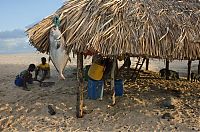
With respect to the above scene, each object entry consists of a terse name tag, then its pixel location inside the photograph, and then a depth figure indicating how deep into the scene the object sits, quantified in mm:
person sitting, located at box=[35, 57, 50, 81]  12586
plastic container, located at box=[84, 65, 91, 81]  11805
